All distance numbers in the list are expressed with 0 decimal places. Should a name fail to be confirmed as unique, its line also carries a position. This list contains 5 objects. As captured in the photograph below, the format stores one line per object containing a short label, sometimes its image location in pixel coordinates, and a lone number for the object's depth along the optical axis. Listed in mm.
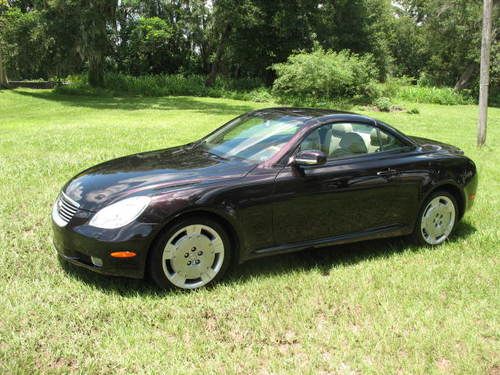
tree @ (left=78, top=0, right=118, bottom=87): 24922
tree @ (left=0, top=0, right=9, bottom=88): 25641
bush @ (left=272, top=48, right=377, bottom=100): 25219
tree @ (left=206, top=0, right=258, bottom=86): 31047
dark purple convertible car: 4074
